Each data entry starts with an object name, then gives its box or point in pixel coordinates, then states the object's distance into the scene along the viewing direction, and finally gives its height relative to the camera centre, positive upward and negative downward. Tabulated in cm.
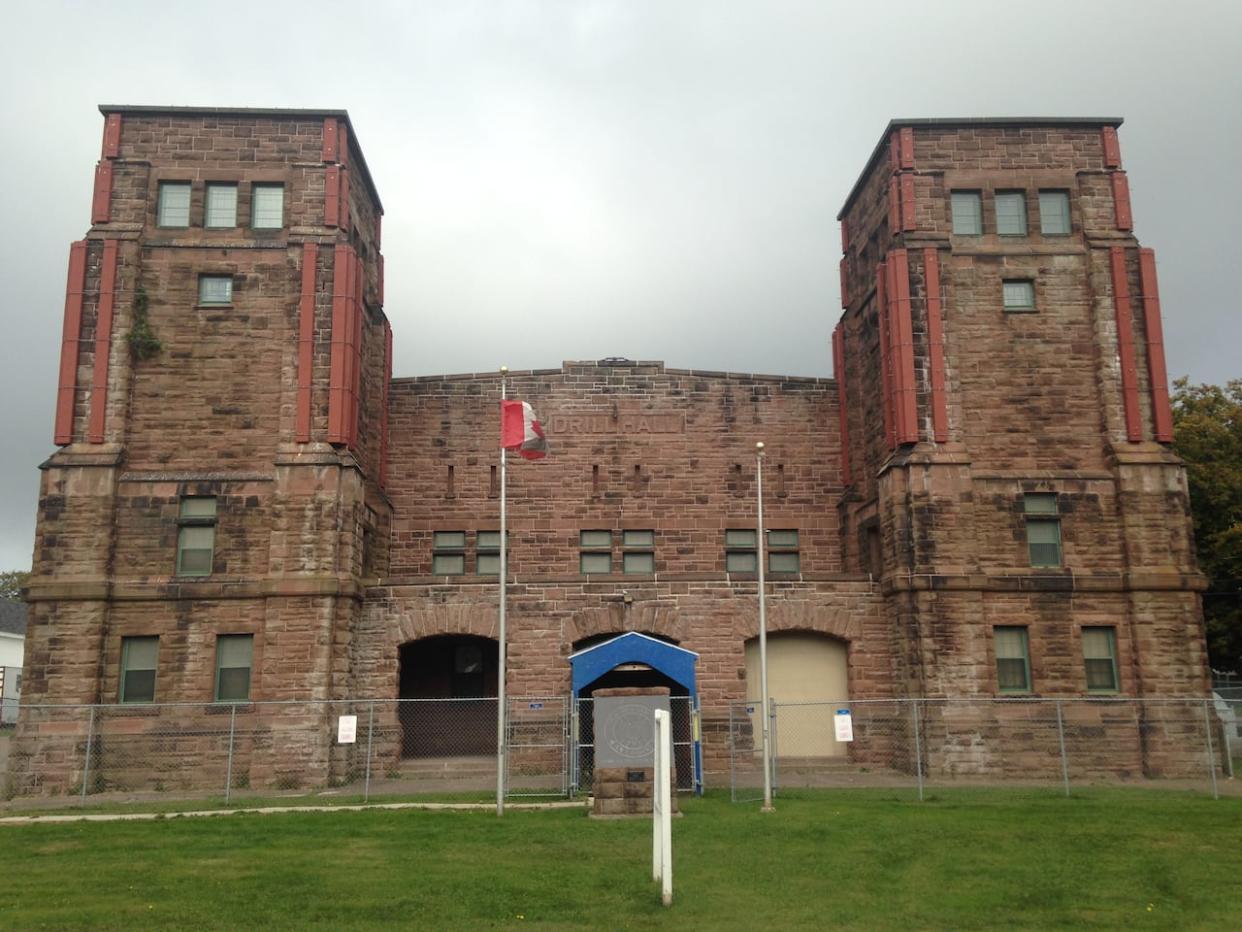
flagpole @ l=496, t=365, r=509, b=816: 1742 -87
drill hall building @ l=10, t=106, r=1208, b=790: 2250 +435
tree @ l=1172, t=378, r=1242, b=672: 3177 +566
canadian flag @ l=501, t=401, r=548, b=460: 1983 +490
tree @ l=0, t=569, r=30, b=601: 8250 +944
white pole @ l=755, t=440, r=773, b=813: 1753 +8
